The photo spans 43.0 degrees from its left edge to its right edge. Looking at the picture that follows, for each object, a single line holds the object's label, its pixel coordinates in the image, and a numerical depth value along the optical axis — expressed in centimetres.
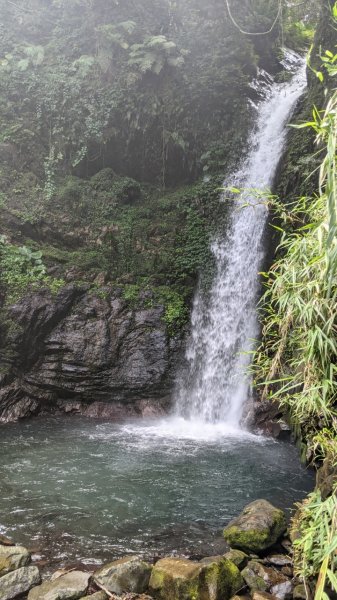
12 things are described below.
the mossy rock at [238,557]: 436
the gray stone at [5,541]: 466
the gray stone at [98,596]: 376
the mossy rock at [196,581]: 385
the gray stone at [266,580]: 398
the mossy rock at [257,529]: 459
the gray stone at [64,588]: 379
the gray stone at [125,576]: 398
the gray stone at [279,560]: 441
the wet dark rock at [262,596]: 378
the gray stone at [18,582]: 391
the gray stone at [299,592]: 385
